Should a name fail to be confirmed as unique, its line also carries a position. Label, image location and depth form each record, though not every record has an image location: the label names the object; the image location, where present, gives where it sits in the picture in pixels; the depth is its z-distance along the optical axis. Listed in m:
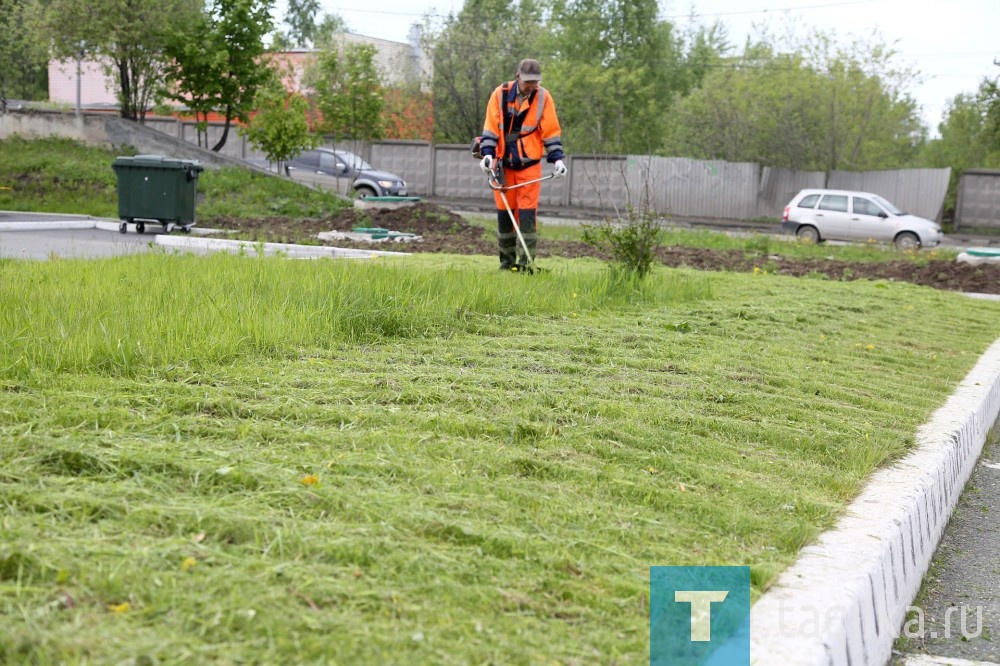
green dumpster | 17.03
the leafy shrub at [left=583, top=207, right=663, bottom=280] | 9.32
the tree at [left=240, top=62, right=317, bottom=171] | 22.28
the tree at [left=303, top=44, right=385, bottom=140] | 25.98
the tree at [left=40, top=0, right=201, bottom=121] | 24.81
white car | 26.27
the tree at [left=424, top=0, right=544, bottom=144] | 45.41
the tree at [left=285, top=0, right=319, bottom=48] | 80.25
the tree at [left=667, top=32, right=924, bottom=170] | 40.44
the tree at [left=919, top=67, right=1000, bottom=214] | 38.19
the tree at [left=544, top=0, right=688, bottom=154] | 48.16
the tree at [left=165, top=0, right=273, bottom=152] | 25.62
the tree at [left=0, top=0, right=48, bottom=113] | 28.42
